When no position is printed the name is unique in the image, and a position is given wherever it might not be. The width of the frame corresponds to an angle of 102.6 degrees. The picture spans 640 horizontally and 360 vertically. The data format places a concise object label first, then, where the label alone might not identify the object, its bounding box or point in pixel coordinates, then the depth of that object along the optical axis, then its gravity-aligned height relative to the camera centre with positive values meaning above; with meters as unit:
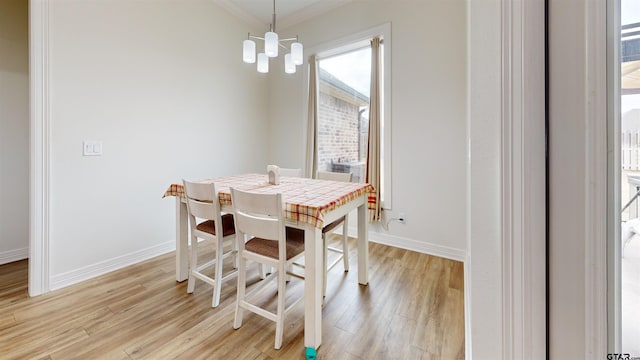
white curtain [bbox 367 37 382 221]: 2.91 +0.56
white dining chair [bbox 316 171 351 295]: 1.97 -0.38
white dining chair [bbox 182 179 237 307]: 1.77 -0.37
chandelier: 1.97 +1.02
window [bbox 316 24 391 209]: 2.96 +0.90
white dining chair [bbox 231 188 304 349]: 1.41 -0.42
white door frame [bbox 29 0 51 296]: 1.84 +0.23
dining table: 1.40 -0.21
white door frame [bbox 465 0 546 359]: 0.58 +0.00
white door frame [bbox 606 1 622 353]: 0.53 -0.01
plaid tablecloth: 1.40 -0.10
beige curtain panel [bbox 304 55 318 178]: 3.43 +0.76
